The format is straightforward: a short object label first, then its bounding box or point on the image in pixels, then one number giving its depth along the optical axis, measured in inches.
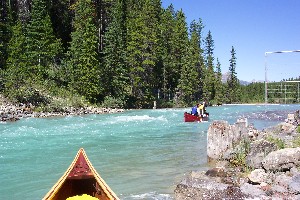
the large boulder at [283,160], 321.7
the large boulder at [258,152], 364.5
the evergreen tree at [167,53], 2305.6
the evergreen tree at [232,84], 3356.3
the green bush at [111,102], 1704.0
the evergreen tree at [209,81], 2738.7
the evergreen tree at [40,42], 1615.4
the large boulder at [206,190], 294.7
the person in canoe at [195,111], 1113.2
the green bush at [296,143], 393.1
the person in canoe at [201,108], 1137.7
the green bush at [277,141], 389.4
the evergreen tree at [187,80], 2346.2
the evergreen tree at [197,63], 2541.8
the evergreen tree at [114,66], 1807.3
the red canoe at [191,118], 1073.5
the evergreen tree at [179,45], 2437.3
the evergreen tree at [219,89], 2938.2
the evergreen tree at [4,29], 1604.3
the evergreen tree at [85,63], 1643.7
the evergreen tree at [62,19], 2009.1
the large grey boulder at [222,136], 435.2
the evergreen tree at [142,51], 1958.7
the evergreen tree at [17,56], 1348.4
